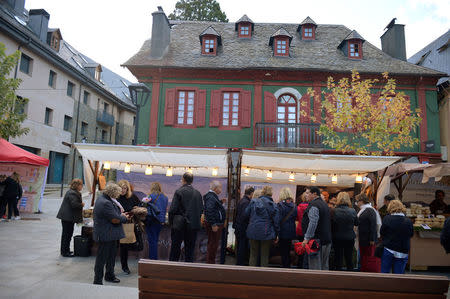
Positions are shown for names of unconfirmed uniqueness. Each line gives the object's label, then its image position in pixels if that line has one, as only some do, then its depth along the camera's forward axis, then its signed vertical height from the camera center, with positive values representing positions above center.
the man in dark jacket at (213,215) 6.02 -0.55
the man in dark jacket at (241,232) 6.06 -0.85
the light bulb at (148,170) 9.06 +0.36
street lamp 9.30 +2.60
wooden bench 2.24 -0.65
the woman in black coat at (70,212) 6.55 -0.62
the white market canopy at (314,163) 7.34 +0.60
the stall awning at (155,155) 7.30 +0.66
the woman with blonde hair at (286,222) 6.10 -0.63
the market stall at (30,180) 13.04 -0.04
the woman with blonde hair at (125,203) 5.80 -0.38
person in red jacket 6.17 -0.74
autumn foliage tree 12.70 +2.82
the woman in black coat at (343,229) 5.89 -0.71
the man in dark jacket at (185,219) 5.62 -0.59
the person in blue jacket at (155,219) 6.17 -0.67
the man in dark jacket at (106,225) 4.71 -0.62
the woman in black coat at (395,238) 4.86 -0.69
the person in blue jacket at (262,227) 5.62 -0.68
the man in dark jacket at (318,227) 5.30 -0.62
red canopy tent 11.28 +0.83
